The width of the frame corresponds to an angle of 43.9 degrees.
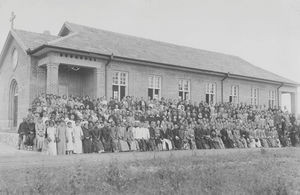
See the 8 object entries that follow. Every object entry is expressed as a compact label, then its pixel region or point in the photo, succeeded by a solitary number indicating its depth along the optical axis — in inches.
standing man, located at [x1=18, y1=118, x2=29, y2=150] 591.5
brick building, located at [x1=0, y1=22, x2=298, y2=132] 814.5
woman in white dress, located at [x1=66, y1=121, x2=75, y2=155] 564.4
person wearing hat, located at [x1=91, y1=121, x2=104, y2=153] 595.9
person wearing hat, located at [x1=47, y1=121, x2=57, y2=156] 548.4
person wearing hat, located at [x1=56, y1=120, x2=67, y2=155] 557.6
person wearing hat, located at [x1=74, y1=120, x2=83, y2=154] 577.3
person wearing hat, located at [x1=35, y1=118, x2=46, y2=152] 569.2
